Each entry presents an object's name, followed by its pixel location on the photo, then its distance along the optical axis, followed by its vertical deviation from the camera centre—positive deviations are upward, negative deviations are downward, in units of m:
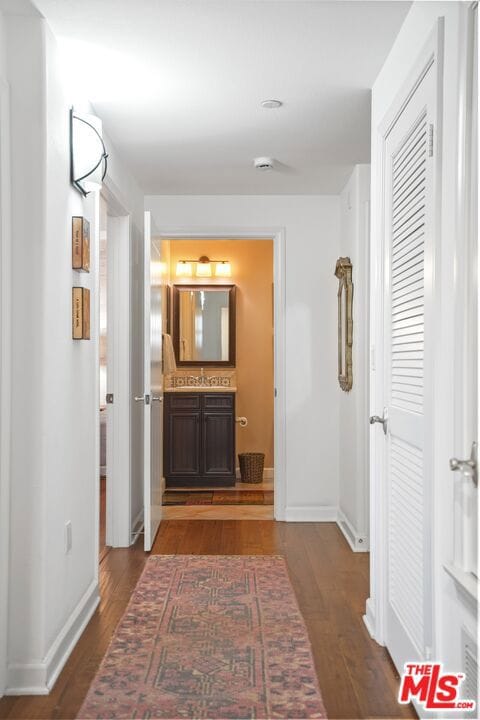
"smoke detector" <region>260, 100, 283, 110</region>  3.31 +1.26
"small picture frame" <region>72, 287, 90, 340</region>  2.93 +0.19
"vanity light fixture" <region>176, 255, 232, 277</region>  6.90 +0.92
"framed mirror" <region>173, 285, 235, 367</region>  6.91 +0.33
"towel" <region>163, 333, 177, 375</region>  6.43 +0.00
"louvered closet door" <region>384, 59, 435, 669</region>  2.13 -0.03
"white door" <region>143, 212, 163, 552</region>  4.18 -0.20
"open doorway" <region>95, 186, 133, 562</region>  4.38 -0.23
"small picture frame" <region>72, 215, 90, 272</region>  2.92 +0.49
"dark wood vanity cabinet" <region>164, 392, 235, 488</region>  6.33 -0.75
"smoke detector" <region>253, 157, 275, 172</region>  4.23 +1.23
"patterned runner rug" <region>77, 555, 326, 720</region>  2.33 -1.20
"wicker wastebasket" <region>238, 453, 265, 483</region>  6.57 -1.06
